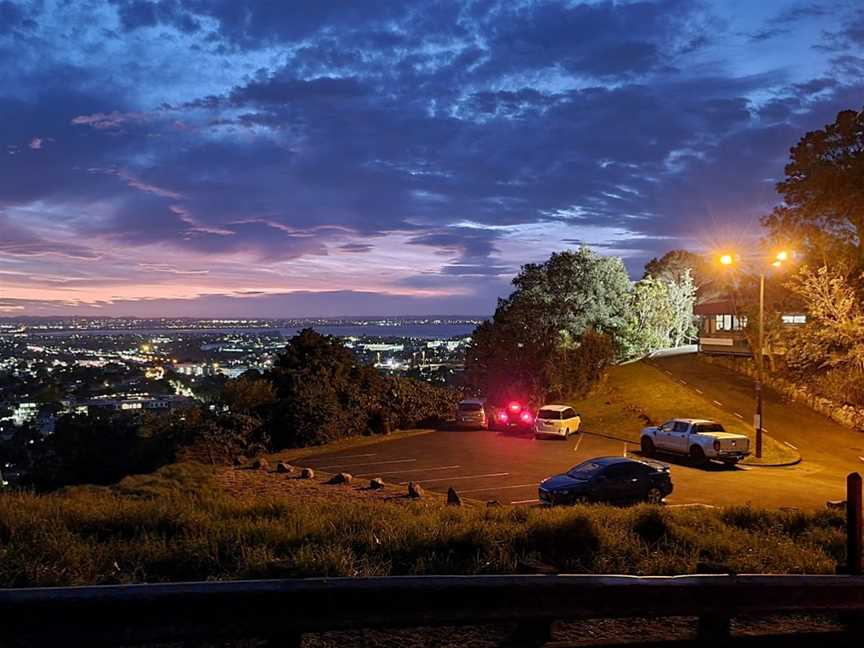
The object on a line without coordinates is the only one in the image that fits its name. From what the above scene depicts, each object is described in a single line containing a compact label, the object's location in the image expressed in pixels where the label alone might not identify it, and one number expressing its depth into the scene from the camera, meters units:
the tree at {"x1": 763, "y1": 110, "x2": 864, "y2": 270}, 45.34
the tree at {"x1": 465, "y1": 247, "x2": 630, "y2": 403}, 55.75
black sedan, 20.31
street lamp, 30.30
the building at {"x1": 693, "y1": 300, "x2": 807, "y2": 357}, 59.75
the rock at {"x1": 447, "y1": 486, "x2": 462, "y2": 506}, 18.51
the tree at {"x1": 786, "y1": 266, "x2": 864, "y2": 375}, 39.81
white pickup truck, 27.56
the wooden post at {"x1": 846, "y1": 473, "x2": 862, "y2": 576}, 6.10
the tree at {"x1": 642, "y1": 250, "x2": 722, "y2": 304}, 83.31
